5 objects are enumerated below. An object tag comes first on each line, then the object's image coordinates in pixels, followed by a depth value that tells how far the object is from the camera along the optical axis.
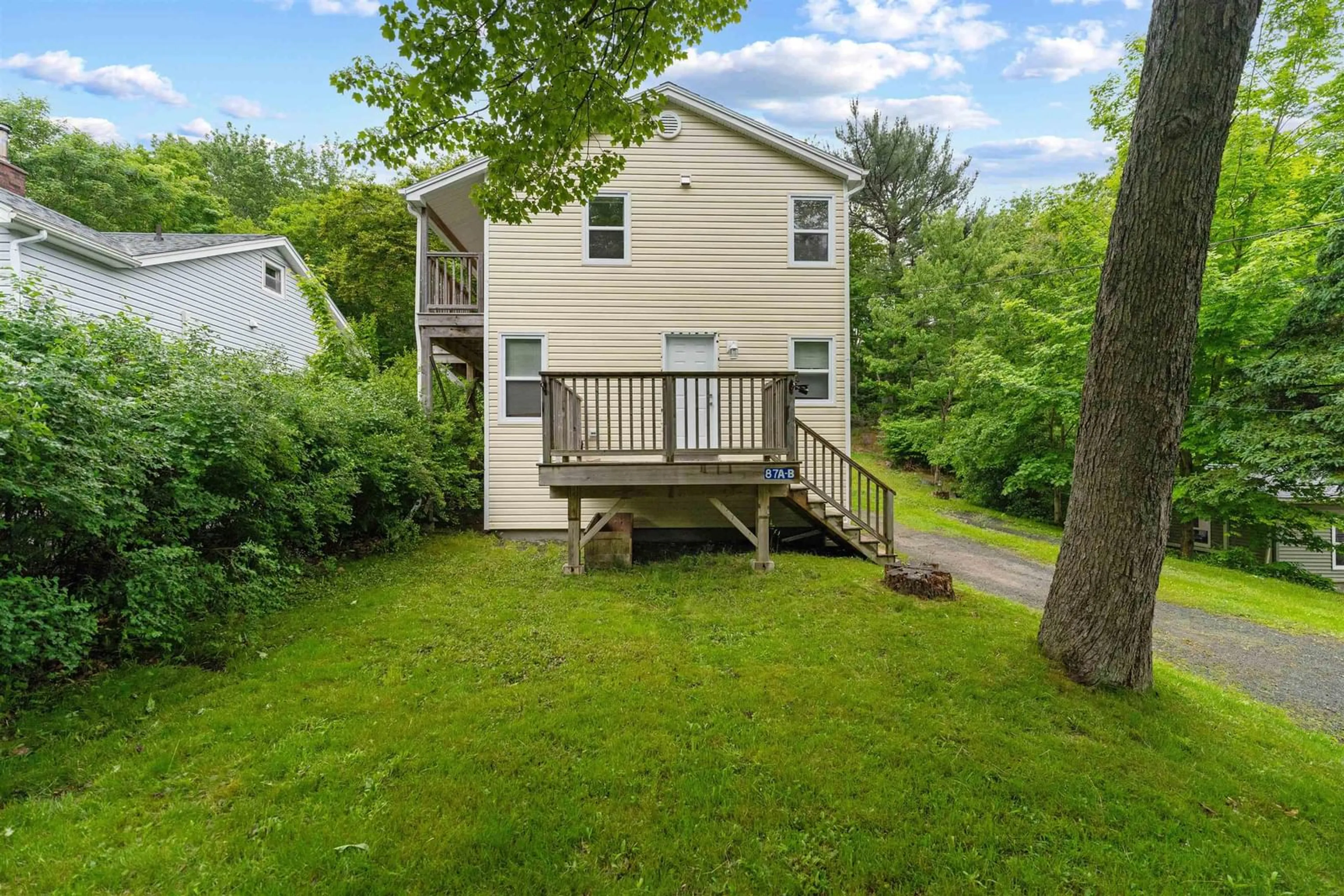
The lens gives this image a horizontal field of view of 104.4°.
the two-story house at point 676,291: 8.20
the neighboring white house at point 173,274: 7.63
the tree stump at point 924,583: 5.65
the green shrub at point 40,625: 2.74
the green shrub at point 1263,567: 9.84
